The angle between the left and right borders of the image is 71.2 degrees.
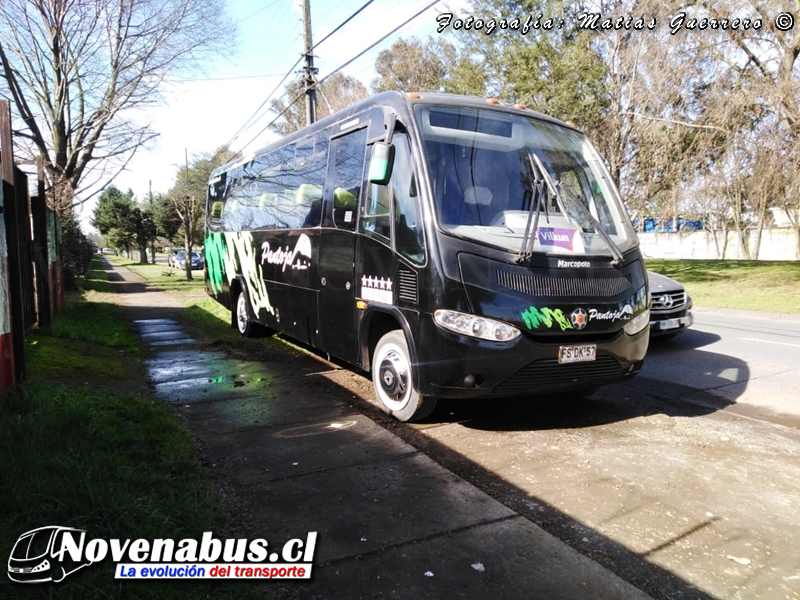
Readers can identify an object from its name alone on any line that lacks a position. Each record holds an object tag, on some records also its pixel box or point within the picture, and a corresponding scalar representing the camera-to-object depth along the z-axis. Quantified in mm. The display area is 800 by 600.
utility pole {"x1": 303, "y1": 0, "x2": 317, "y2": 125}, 17984
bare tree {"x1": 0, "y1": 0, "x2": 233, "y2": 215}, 17531
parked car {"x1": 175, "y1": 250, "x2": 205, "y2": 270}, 40062
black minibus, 4281
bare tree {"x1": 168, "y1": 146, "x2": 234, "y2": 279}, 26797
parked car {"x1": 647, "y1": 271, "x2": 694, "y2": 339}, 8461
